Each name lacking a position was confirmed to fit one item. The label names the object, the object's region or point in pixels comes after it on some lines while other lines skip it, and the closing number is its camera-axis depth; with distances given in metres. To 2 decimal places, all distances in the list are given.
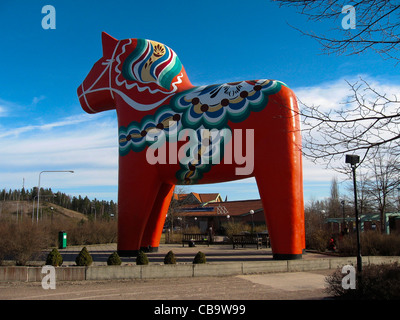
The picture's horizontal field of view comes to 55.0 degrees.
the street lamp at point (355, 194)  9.59
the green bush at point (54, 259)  12.27
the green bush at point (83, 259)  12.41
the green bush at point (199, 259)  13.04
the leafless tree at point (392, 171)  6.12
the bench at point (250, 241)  24.14
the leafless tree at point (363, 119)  5.79
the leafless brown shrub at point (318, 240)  20.81
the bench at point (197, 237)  27.44
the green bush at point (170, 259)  13.05
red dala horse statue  14.10
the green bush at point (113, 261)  12.58
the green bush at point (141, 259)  12.78
